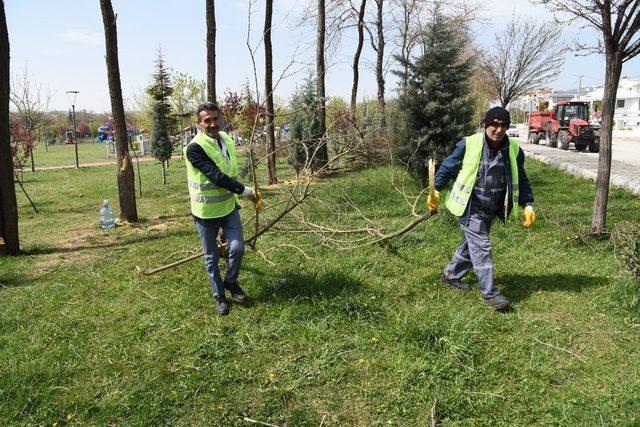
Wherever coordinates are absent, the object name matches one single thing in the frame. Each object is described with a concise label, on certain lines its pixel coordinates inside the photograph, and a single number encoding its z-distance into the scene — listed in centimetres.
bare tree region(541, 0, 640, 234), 495
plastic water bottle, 766
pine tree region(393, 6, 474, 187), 919
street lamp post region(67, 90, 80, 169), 2383
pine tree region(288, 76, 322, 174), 1371
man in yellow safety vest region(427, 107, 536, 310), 391
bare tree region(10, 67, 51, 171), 1669
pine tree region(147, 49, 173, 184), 1384
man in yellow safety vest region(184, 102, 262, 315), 376
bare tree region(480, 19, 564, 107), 2392
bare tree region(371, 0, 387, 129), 1911
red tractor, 1911
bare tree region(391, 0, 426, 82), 2168
